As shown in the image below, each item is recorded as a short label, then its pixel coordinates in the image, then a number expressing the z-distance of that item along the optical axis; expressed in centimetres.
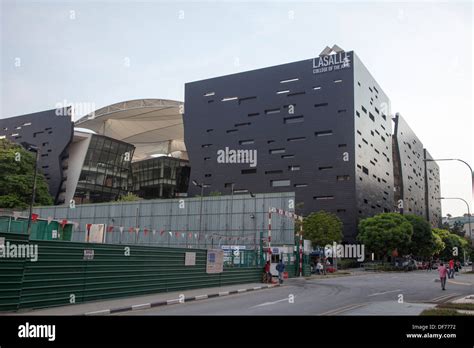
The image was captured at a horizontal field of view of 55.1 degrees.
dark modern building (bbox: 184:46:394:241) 6912
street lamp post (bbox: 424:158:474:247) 2316
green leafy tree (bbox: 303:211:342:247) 5494
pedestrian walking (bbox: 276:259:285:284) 2638
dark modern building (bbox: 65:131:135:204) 8219
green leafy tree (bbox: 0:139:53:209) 6638
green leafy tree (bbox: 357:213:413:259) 6003
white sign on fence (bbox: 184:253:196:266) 2094
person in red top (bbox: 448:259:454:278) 3206
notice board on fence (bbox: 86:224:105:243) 2762
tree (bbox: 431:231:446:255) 8319
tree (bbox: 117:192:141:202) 7112
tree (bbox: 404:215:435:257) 7306
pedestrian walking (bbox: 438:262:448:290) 2286
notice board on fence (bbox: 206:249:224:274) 2280
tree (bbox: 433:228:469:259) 10831
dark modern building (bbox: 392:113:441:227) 10338
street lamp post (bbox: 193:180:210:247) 5023
